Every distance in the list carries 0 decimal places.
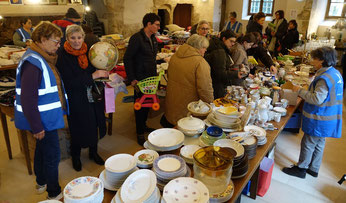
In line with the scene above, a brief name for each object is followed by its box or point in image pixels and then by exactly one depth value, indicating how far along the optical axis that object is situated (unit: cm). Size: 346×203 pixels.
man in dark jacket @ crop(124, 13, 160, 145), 315
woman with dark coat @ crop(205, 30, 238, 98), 308
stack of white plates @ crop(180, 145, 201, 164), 169
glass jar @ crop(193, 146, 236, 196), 138
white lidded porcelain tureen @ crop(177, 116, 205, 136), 194
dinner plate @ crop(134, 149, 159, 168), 159
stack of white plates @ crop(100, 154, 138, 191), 144
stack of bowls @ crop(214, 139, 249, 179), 160
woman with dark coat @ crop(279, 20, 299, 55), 684
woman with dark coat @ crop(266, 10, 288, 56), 721
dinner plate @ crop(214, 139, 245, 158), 171
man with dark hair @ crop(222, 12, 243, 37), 757
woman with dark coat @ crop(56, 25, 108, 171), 235
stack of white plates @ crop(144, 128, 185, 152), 176
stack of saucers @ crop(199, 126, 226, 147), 181
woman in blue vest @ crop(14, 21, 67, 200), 196
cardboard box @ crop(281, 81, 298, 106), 283
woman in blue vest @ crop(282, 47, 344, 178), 252
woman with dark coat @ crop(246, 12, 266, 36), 554
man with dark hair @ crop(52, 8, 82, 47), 299
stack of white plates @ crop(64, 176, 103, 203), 122
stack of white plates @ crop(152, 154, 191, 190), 146
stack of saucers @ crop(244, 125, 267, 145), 199
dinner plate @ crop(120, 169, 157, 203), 125
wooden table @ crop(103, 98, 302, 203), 145
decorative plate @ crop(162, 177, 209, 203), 129
